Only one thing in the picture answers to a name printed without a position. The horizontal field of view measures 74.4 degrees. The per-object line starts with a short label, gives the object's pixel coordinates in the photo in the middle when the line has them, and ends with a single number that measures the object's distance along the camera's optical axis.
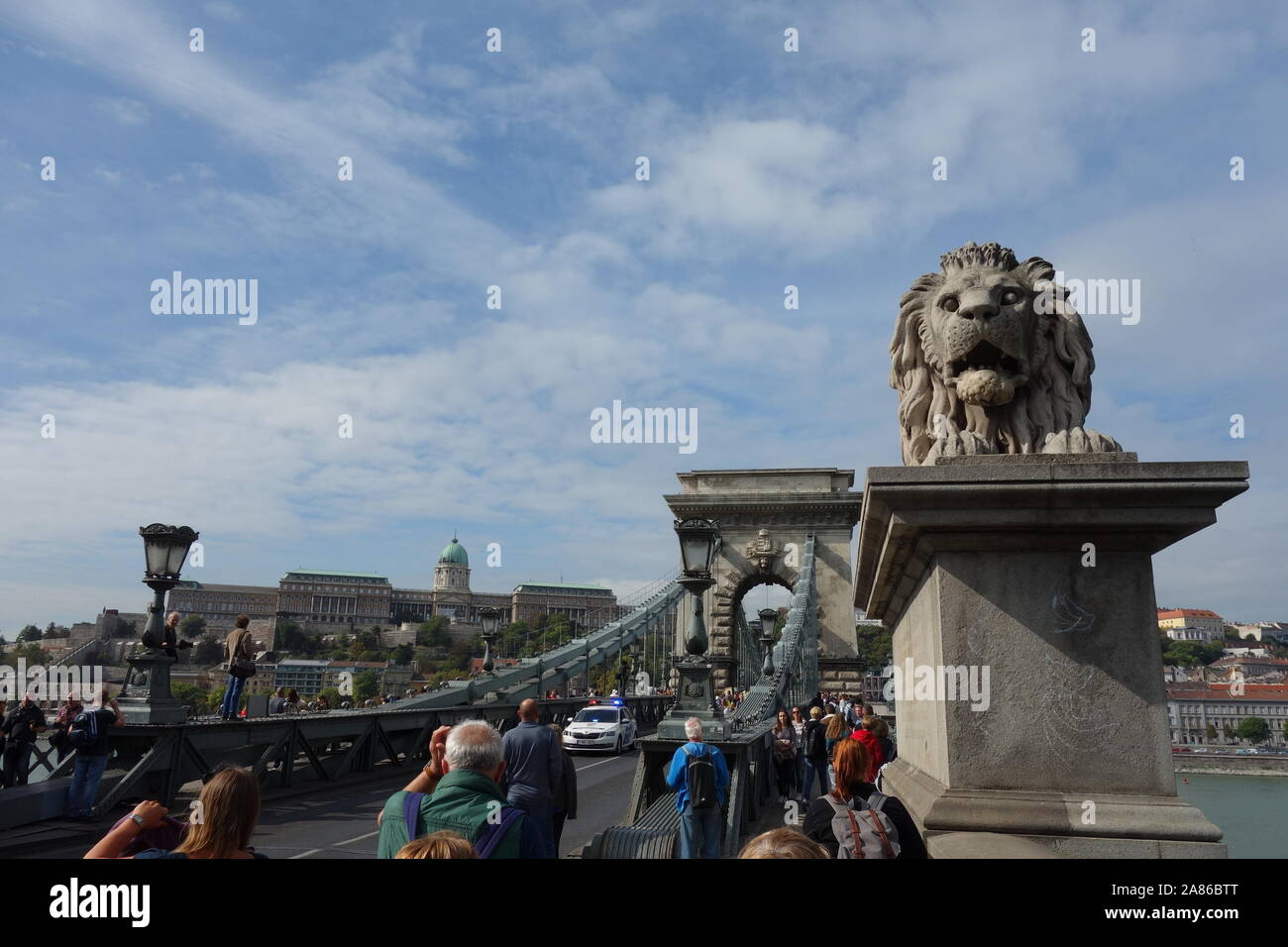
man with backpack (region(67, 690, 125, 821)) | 7.73
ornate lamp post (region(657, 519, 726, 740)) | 7.70
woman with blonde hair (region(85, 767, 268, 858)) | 2.20
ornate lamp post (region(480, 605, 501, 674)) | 18.55
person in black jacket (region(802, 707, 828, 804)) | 10.28
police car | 18.55
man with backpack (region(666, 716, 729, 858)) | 5.84
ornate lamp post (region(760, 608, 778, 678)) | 19.13
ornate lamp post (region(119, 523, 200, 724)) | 8.72
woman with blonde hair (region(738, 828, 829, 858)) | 1.75
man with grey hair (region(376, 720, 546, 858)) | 2.58
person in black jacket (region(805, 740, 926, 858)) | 2.57
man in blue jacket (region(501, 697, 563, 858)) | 5.41
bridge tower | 34.16
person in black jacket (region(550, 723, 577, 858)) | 5.91
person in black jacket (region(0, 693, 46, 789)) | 9.12
